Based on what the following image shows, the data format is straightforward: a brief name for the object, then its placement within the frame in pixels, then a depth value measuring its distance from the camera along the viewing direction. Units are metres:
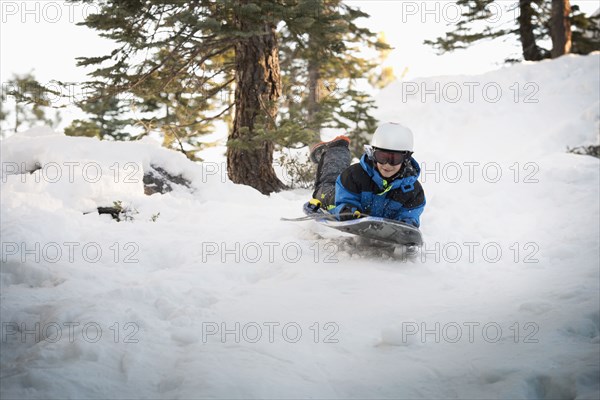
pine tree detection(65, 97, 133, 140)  7.67
